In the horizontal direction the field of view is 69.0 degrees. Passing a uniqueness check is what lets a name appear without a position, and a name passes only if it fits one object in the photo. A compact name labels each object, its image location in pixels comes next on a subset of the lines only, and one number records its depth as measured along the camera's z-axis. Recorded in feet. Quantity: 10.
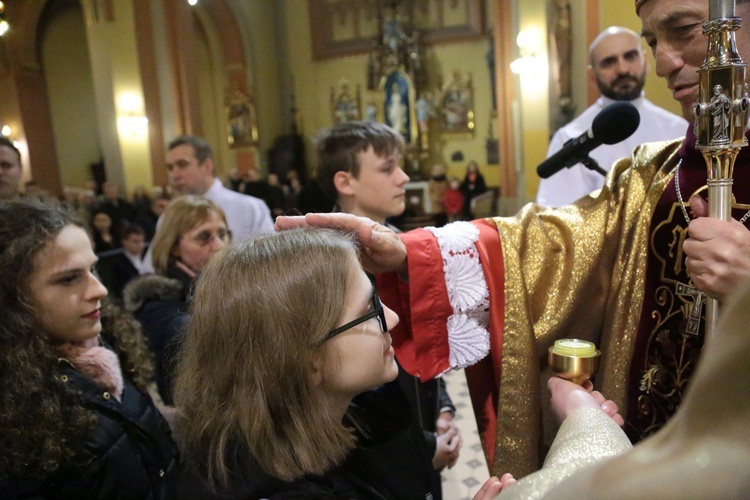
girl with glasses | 3.29
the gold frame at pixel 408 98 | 45.47
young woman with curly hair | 3.98
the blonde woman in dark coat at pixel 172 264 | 6.91
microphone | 4.90
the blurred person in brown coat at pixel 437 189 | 38.65
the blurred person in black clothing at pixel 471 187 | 35.42
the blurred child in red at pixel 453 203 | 34.68
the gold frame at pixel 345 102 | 47.60
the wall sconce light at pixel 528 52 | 25.64
